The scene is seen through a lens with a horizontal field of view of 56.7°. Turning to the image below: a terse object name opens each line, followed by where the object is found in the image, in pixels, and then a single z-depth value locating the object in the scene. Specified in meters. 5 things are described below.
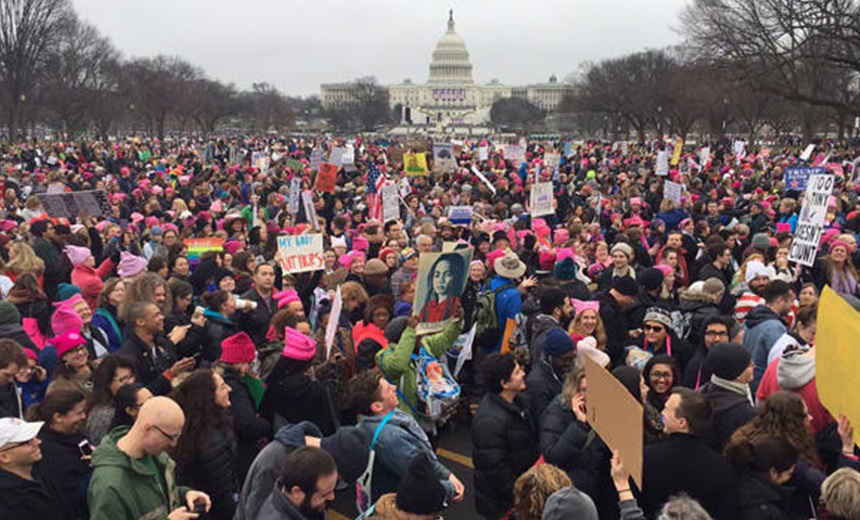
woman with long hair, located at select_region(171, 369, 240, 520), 4.22
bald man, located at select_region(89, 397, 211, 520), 3.66
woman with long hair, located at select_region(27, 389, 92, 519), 4.12
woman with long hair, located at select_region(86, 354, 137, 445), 4.60
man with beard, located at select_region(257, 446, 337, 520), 3.52
